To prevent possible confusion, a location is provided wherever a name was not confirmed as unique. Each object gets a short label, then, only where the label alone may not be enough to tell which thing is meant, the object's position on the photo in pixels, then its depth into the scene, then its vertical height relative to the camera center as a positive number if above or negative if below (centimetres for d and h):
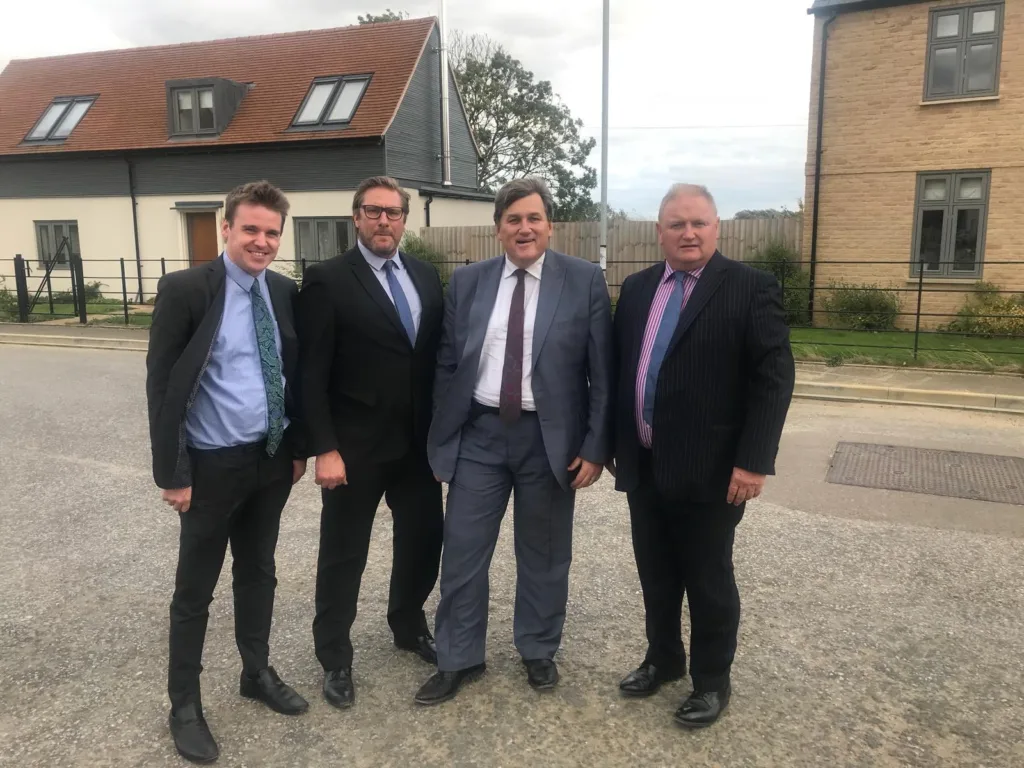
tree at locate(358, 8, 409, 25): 3898 +1134
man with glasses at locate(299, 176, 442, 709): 309 -50
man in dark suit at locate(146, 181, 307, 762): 271 -51
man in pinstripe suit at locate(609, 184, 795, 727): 285 -54
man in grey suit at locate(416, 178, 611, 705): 313 -63
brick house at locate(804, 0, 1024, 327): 1397 +194
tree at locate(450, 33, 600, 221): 3619 +584
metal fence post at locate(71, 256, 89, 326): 1678 -49
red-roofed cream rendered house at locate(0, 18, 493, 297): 2120 +297
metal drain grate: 587 -168
